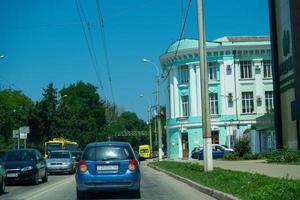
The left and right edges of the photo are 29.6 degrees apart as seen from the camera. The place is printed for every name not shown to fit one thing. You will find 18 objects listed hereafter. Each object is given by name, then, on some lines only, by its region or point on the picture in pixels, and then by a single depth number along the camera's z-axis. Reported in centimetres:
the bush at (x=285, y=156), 3005
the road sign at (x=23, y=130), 4388
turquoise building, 7056
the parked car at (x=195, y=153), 5971
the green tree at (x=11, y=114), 7188
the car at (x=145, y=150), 9537
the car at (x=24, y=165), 2302
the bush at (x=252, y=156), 4091
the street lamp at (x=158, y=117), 5681
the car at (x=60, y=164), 3525
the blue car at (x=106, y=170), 1552
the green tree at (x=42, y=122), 8275
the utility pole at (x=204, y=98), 2380
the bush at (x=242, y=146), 4619
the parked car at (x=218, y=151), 5641
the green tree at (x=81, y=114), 8800
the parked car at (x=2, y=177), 1878
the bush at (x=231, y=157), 4409
